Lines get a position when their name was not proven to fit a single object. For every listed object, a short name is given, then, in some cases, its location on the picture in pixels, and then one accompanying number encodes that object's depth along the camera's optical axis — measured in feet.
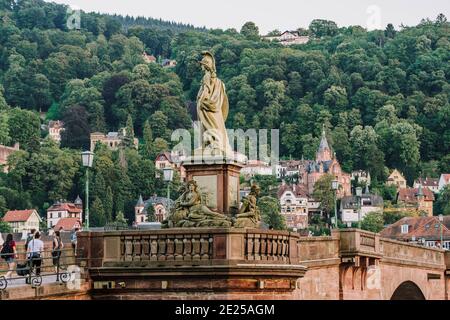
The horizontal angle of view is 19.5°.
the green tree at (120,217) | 552.62
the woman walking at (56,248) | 91.17
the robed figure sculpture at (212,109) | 99.91
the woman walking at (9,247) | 101.14
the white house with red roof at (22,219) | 547.94
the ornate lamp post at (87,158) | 113.60
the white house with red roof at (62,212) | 588.91
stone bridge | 89.92
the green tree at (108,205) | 588.91
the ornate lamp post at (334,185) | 170.91
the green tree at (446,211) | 635.42
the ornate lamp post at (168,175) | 135.30
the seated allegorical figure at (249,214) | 95.35
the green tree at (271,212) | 553.64
